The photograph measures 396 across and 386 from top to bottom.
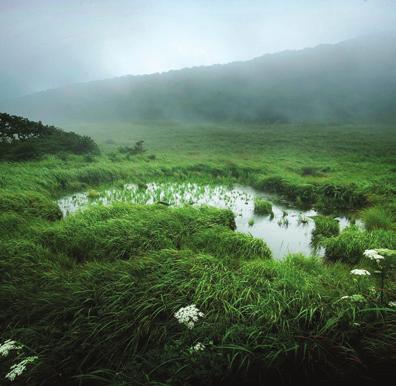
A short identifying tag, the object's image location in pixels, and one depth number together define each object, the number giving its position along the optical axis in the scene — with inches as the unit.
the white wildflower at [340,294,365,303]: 132.0
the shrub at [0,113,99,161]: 766.5
